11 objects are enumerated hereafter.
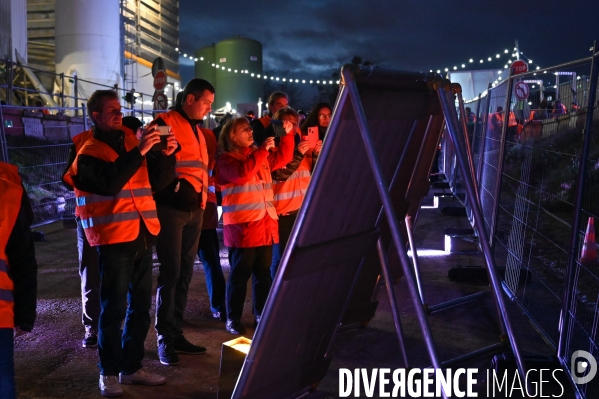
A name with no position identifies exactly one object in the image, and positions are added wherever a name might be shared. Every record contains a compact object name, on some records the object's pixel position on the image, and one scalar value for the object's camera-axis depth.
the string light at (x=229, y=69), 26.39
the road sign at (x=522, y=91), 8.34
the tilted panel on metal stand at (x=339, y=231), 2.68
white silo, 23.48
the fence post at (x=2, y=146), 8.01
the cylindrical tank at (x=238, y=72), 31.88
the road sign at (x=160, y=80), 13.84
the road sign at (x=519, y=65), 20.20
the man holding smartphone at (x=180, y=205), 4.34
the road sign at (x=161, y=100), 13.42
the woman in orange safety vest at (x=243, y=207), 4.92
